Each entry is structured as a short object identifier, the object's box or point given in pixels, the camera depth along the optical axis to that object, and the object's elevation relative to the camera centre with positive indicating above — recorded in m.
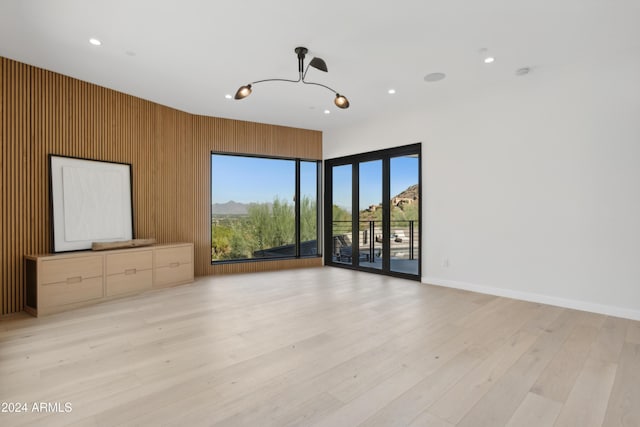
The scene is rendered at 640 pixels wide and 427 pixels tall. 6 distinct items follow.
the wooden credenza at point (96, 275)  3.50 -0.78
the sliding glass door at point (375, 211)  5.46 -0.01
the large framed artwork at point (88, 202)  3.92 +0.16
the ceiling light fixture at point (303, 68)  3.29 +1.58
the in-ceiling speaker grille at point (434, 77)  3.91 +1.69
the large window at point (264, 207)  6.05 +0.10
